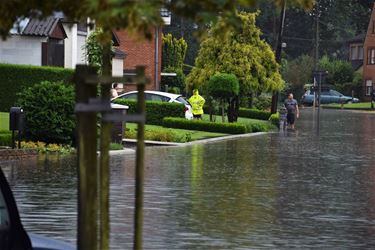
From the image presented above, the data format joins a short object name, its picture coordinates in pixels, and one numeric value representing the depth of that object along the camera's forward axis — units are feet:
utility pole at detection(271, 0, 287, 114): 179.08
